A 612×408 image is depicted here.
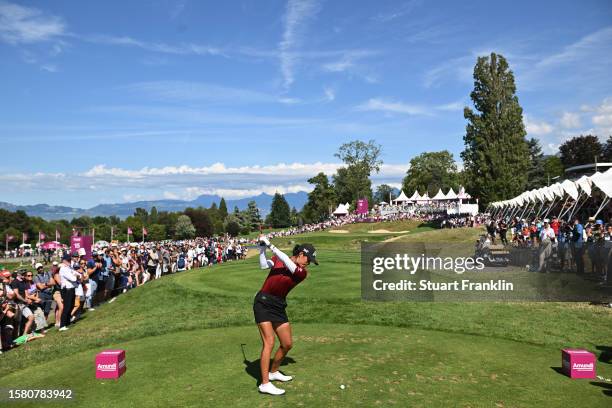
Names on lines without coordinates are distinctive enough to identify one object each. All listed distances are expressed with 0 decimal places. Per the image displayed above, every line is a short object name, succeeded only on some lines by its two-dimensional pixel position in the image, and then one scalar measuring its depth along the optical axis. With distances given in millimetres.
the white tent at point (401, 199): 113094
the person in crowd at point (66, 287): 15234
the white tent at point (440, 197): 97125
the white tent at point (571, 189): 30141
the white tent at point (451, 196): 95812
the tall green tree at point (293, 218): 143450
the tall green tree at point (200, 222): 157625
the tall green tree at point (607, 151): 96000
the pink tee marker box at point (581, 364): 8750
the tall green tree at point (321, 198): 143875
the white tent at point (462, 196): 89100
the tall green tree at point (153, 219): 190638
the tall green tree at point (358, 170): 131875
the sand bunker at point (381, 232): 72575
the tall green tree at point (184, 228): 145750
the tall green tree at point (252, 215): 152750
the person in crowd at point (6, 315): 12719
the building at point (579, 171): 79169
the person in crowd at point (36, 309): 14688
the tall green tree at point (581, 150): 97750
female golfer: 8164
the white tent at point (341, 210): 114162
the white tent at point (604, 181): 24988
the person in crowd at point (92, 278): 18531
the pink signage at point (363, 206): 84750
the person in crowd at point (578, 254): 18547
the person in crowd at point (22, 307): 13961
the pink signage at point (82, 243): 27838
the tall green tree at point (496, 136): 65438
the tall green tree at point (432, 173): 149500
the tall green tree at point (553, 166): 109750
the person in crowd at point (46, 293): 16683
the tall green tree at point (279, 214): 155500
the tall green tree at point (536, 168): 100325
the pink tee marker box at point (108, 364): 8742
